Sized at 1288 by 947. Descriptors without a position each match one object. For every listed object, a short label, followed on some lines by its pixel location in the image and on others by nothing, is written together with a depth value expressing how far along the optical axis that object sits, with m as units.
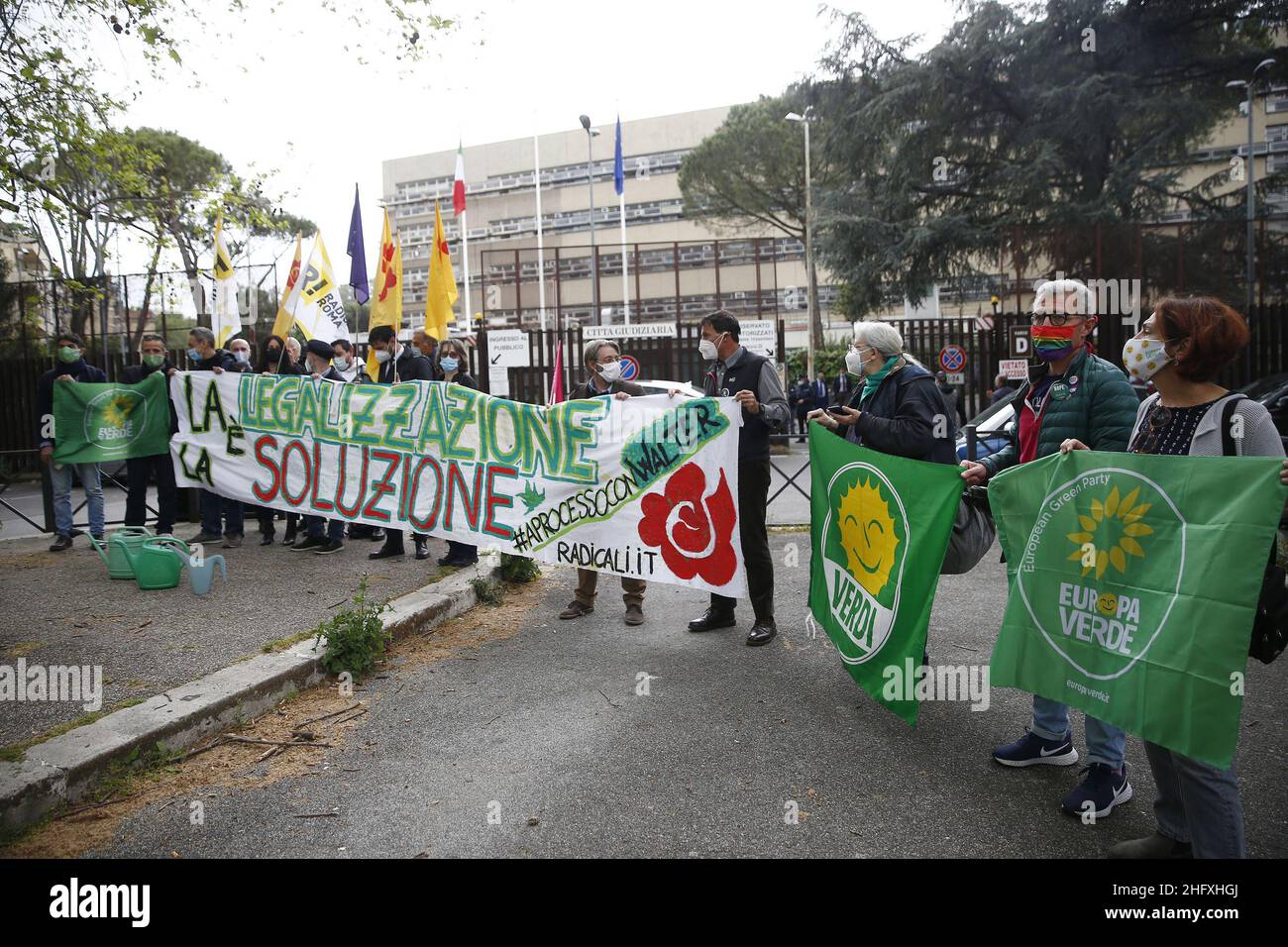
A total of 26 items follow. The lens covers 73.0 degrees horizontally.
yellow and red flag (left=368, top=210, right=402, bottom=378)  8.90
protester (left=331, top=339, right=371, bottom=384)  9.41
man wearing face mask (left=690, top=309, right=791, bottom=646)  5.61
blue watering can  6.51
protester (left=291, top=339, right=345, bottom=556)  8.38
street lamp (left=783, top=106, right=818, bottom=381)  27.60
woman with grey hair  4.45
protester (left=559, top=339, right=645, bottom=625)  6.29
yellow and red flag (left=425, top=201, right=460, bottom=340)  8.92
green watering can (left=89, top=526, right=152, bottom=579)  6.97
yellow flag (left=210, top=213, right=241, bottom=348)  10.86
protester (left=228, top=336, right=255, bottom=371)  9.05
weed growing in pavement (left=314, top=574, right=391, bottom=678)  5.03
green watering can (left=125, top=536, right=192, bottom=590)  6.62
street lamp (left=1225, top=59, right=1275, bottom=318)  19.00
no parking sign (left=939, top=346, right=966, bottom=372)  15.81
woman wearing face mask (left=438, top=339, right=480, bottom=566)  7.59
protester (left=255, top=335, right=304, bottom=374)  9.08
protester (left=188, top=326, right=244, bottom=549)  8.70
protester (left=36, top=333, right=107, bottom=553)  8.61
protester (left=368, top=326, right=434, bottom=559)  8.01
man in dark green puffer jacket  3.38
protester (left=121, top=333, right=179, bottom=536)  8.66
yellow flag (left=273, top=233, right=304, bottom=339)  9.69
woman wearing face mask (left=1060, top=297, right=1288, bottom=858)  2.71
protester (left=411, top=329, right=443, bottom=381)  9.76
